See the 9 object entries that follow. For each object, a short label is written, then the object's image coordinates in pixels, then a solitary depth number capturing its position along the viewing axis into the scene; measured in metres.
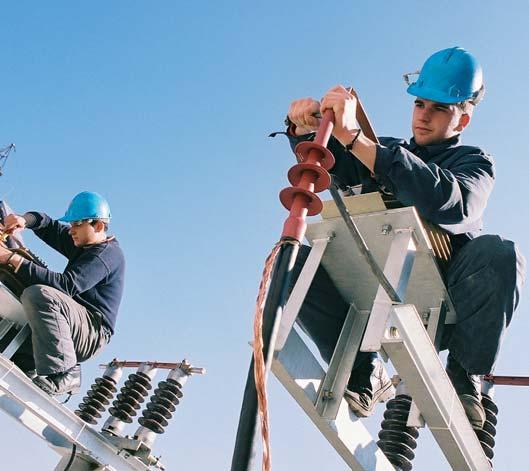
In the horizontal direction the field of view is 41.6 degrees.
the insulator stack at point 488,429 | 3.21
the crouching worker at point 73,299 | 4.71
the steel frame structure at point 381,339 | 2.57
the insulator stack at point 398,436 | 3.40
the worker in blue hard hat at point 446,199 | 2.62
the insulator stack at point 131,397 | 5.73
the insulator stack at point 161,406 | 5.43
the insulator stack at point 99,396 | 5.87
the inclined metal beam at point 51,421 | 4.66
